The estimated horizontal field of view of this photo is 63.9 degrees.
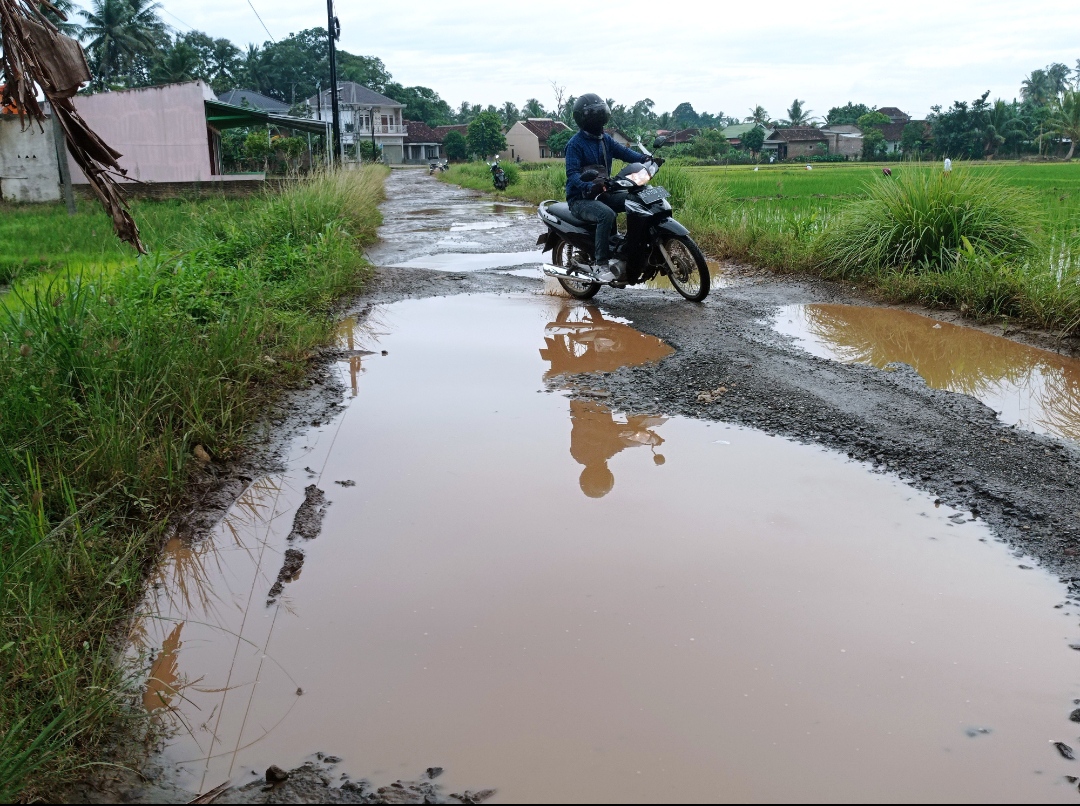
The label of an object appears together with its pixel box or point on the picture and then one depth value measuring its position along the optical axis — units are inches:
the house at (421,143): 3157.0
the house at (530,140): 3036.4
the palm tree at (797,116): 3494.1
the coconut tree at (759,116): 3607.3
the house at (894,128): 2800.7
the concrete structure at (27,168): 802.2
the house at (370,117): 2915.8
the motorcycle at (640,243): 296.0
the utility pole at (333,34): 963.3
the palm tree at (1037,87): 3690.9
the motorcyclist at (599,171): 299.6
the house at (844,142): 2898.6
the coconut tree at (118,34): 2116.1
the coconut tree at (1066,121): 2215.8
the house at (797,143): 2898.6
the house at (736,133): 3058.8
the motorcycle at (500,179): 1155.9
